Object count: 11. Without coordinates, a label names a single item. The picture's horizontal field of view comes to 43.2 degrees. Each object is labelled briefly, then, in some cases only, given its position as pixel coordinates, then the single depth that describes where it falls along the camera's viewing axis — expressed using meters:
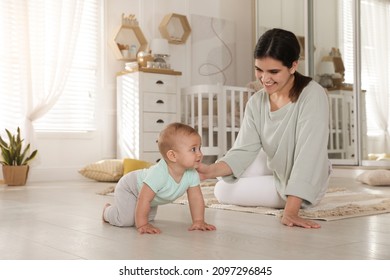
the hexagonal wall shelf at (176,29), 5.37
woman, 1.82
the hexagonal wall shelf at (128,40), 5.04
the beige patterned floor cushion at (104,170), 4.31
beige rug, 2.03
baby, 1.60
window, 4.43
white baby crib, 4.92
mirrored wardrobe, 4.59
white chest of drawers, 4.66
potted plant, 3.99
